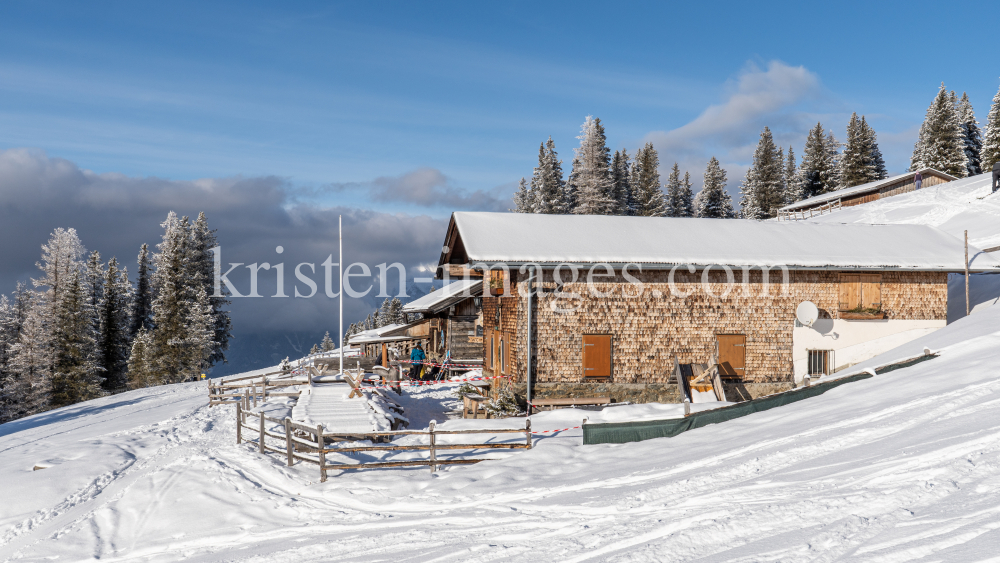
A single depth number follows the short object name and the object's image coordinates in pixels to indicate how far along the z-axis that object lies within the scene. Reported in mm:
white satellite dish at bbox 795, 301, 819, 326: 20812
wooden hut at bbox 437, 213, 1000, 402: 20031
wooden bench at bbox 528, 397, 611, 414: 19609
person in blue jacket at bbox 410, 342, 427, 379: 28203
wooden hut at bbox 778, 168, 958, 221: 54812
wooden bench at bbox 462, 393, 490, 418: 20766
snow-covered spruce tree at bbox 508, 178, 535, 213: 69025
